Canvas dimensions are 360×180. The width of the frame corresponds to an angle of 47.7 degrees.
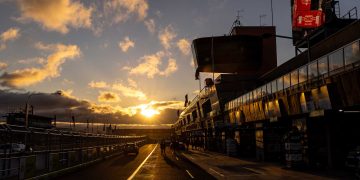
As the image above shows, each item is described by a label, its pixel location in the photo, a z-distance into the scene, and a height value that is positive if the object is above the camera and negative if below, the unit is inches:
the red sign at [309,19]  2161.7 +590.1
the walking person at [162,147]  2296.4 -99.5
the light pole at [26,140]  689.6 -16.4
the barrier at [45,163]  623.8 -65.3
